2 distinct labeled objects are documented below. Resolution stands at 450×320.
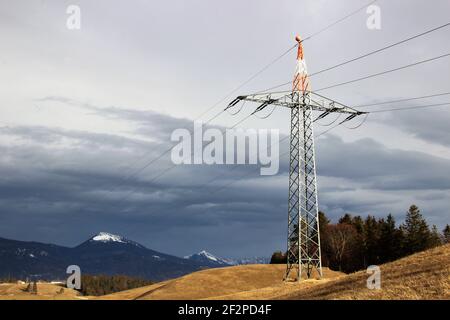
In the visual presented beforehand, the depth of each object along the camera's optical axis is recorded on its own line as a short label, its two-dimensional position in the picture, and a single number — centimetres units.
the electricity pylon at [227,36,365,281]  5712
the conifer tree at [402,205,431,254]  11338
